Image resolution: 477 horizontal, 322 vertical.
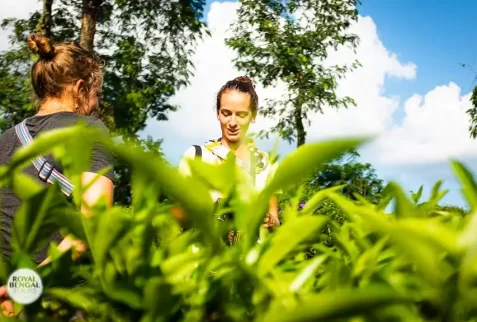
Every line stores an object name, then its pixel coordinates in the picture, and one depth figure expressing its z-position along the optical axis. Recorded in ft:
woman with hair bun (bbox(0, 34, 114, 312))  6.34
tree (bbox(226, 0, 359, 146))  65.10
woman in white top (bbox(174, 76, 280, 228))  9.92
